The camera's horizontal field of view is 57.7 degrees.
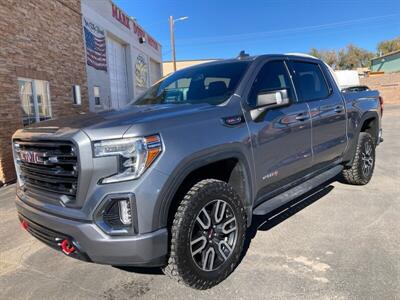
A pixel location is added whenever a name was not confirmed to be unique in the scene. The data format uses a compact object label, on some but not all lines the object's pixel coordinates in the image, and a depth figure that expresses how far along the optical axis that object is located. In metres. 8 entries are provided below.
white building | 13.66
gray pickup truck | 2.47
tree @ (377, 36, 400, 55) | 72.81
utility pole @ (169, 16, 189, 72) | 24.48
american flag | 13.30
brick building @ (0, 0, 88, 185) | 8.18
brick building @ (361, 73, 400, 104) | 34.16
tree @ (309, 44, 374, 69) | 72.31
